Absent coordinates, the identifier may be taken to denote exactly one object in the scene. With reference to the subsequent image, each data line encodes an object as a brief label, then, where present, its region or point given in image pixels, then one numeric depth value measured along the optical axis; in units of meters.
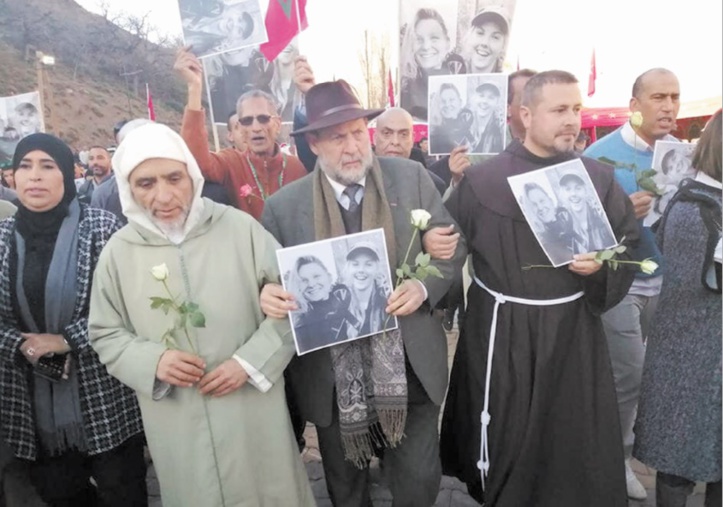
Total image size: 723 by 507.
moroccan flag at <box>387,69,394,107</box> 8.17
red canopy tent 12.64
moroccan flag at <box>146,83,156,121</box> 6.61
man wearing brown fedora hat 2.57
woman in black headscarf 2.57
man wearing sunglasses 3.54
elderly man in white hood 2.27
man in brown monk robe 2.74
